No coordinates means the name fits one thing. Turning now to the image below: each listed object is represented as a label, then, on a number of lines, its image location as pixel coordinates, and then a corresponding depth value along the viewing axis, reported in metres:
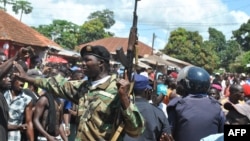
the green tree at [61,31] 56.09
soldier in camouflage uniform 2.77
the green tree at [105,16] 69.96
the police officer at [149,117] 3.65
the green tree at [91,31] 58.23
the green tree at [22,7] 51.02
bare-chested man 4.43
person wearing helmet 3.49
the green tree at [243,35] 57.15
